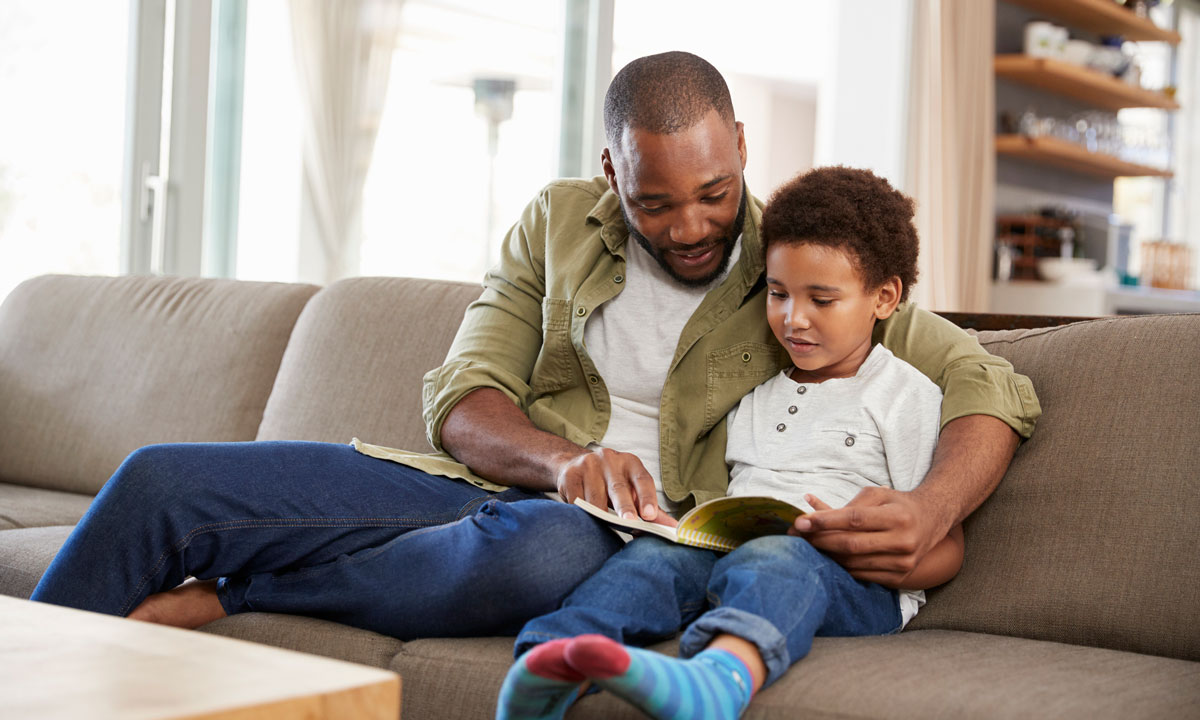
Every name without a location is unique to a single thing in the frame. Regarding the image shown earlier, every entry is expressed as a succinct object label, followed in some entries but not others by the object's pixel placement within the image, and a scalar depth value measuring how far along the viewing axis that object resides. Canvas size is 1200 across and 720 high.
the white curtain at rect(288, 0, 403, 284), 3.84
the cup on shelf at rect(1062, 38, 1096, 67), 5.21
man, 1.37
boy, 1.22
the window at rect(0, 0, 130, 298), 3.30
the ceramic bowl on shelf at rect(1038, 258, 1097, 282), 5.08
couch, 1.21
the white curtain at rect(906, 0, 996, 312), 4.84
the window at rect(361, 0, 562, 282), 4.14
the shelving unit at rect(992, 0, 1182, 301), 5.12
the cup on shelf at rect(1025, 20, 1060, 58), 5.13
